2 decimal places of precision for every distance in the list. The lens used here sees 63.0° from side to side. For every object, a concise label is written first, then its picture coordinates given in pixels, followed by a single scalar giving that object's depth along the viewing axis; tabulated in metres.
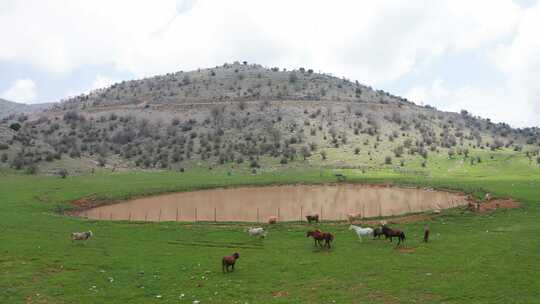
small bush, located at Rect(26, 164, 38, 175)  76.72
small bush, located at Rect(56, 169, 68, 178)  74.81
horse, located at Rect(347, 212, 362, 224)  40.53
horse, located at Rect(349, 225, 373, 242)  30.95
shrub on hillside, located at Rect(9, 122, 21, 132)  107.60
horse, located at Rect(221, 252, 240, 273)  23.30
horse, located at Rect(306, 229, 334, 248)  28.45
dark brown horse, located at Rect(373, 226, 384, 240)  30.87
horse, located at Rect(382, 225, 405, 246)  29.17
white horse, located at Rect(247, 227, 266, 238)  33.03
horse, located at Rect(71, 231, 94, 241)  30.70
